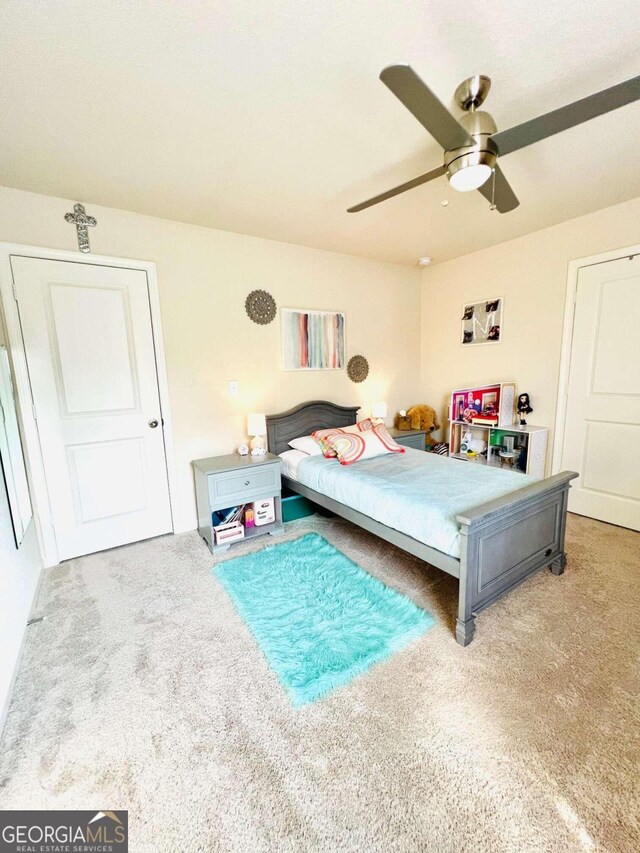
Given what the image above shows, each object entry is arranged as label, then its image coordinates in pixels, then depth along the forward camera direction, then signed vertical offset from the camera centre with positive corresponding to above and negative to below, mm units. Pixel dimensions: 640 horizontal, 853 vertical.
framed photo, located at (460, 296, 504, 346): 3617 +477
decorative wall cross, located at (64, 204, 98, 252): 2438 +1075
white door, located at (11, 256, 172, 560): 2428 -163
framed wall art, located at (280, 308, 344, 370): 3383 +306
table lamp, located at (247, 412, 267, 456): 3049 -503
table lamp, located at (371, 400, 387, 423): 3805 -443
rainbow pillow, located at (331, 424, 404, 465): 2891 -650
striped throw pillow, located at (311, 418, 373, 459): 3027 -575
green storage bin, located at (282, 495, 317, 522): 3219 -1267
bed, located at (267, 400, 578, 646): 1704 -966
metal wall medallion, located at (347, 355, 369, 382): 3832 +12
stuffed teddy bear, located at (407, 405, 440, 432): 4094 -582
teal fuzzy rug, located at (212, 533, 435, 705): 1629 -1365
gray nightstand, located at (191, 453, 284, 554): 2689 -885
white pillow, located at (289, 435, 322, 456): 3144 -682
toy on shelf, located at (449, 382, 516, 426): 3484 -397
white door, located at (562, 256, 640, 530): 2791 -260
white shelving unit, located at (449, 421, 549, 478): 3240 -767
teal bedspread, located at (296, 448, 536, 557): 1888 -762
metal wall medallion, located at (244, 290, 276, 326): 3145 +587
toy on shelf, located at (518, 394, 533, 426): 3428 -386
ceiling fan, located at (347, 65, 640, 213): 1146 +902
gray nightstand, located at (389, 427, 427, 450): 3729 -736
